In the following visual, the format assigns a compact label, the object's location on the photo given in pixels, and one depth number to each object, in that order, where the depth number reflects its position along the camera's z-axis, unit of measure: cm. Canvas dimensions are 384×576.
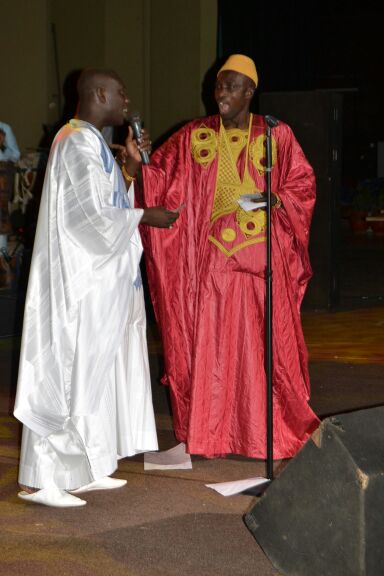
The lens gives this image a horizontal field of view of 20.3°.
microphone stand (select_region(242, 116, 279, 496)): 436
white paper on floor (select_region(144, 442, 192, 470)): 490
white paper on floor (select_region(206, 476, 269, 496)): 450
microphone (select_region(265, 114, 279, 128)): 430
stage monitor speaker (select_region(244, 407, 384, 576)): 291
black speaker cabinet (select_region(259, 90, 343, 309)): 979
